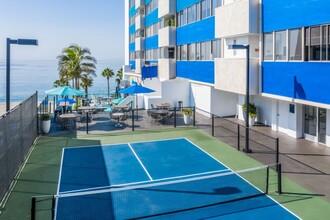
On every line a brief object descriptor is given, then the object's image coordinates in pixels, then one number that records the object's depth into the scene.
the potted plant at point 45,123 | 23.64
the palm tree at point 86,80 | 50.03
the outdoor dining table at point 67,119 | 24.92
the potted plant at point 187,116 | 26.25
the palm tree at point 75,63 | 47.84
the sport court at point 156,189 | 11.04
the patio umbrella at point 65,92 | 26.64
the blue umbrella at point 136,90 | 28.09
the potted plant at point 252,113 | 24.96
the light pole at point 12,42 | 14.87
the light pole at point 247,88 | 17.29
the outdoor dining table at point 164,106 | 30.01
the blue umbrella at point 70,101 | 33.07
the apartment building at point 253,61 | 17.50
